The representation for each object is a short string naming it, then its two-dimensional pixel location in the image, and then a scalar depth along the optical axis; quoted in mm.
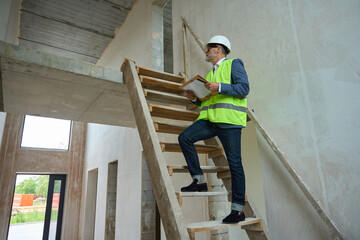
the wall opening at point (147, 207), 4964
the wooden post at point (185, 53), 4031
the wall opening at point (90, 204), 9414
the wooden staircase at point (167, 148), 1662
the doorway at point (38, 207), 10078
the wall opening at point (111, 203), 7114
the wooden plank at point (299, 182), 1820
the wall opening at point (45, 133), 10224
